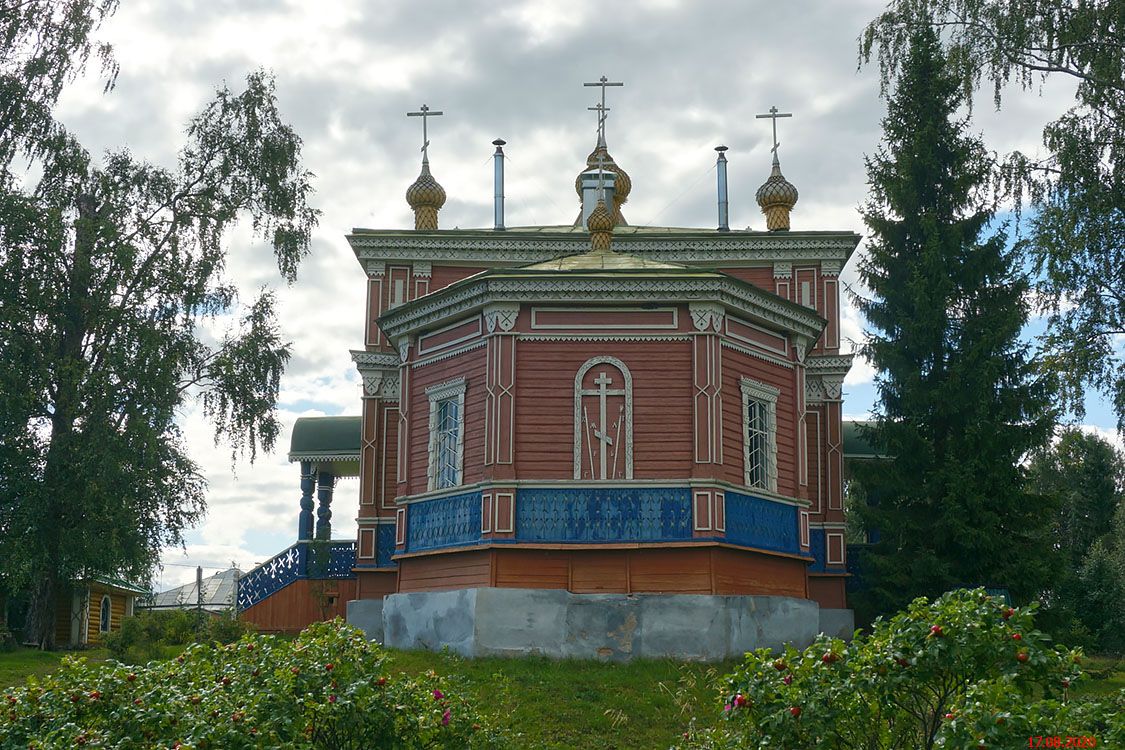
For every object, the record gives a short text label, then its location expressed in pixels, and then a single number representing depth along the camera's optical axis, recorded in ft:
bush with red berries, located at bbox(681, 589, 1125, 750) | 22.12
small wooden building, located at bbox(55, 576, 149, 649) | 73.83
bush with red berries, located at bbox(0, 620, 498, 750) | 23.04
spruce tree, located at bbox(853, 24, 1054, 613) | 58.34
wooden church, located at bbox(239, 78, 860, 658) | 51.01
